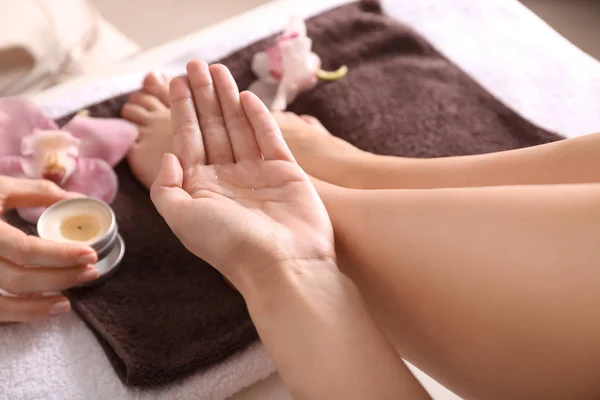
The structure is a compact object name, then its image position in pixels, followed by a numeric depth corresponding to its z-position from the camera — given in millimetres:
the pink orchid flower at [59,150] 937
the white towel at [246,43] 767
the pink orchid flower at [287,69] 1104
